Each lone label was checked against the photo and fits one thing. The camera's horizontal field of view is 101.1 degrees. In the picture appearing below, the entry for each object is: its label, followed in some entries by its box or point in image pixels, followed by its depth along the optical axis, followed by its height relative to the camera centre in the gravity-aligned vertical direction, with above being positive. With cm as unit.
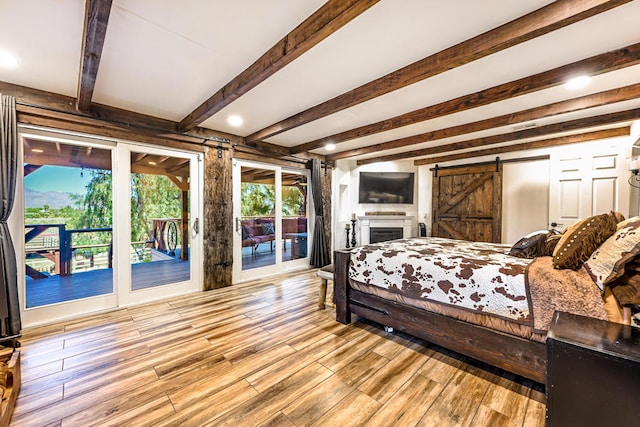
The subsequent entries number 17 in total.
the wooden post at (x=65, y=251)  302 -51
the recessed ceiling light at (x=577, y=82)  223 +120
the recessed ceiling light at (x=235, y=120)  351 +121
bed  153 -58
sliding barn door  534 +12
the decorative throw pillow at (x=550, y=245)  219 -30
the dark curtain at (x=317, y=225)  542 -35
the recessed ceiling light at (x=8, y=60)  211 +122
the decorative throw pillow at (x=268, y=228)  496 -38
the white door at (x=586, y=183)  373 +39
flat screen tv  626 +51
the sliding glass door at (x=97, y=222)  281 -17
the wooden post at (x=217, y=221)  400 -20
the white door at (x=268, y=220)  444 -22
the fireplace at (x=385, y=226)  612 -42
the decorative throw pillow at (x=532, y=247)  224 -33
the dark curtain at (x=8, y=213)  240 -5
